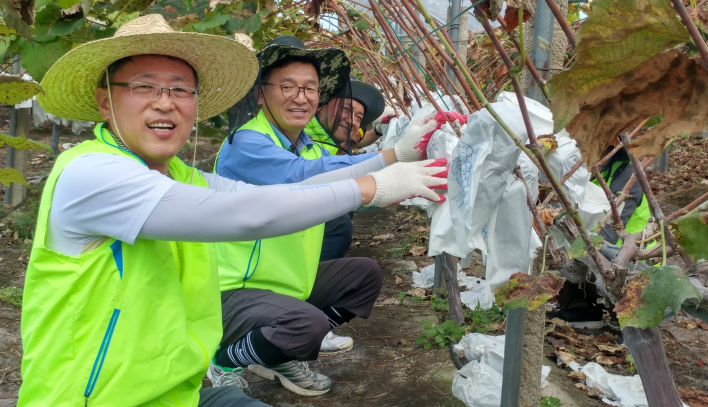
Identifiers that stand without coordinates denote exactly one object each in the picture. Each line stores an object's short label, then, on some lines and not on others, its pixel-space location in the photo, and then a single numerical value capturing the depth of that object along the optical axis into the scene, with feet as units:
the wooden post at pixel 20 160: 19.29
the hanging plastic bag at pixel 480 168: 5.40
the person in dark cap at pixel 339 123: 11.13
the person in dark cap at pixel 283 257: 8.18
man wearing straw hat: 4.53
